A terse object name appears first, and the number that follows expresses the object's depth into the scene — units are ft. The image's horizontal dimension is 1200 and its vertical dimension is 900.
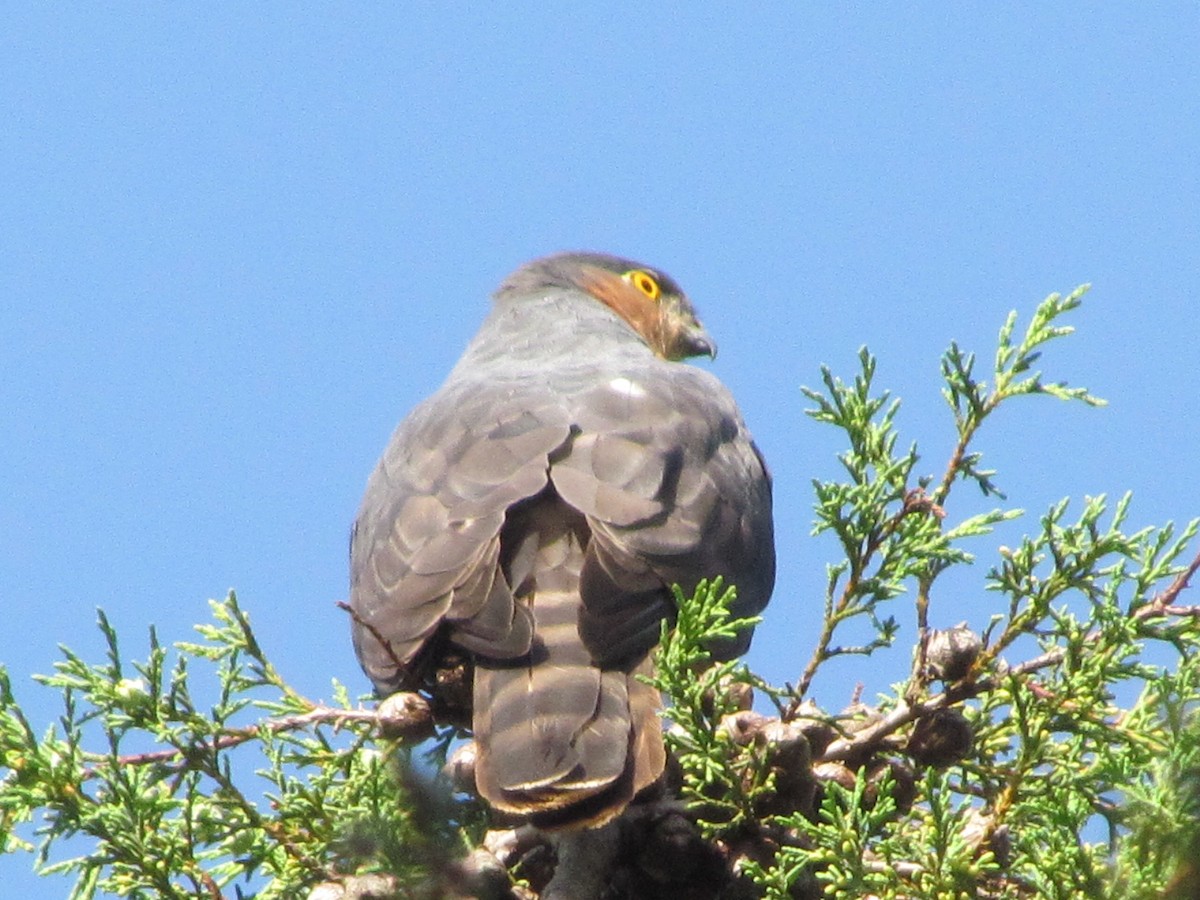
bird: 27.45
